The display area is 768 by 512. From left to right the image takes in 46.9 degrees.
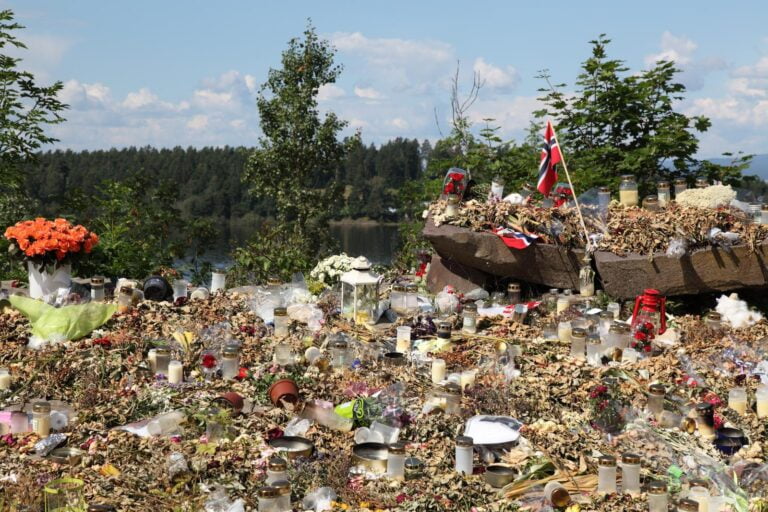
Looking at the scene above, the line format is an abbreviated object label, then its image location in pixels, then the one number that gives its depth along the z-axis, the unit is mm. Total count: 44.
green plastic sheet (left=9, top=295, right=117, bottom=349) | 7926
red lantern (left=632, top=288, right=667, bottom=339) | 8312
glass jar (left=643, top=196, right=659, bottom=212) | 9867
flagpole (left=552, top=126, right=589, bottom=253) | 9370
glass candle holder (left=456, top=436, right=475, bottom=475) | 5281
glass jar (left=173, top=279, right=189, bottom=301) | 9133
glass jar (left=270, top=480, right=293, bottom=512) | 4664
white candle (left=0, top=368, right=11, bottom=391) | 6741
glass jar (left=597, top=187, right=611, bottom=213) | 10109
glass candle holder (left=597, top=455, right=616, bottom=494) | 4980
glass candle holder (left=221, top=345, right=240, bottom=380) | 6879
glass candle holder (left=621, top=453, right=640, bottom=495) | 5000
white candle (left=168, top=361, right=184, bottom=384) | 6734
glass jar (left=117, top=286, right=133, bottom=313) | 8698
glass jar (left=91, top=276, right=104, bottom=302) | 8922
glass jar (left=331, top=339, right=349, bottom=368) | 7152
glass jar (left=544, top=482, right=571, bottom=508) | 4875
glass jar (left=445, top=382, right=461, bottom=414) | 6160
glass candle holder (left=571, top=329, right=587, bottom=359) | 7391
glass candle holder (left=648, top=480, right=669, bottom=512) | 4703
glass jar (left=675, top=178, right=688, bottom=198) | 10273
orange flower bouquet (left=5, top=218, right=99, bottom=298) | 9164
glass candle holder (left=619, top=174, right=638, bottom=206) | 10219
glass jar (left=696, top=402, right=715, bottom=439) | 5902
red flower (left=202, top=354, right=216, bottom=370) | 6941
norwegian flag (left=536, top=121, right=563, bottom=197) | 10047
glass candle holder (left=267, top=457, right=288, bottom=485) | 4867
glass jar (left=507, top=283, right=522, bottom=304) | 9461
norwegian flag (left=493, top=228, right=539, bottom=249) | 9594
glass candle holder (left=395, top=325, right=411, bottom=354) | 7742
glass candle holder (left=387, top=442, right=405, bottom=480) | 5234
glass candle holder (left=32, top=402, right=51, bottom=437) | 5871
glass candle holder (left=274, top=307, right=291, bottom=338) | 7934
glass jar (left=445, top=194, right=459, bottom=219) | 10133
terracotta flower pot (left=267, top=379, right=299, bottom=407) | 6273
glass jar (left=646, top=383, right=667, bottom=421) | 6137
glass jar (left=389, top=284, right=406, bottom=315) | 9133
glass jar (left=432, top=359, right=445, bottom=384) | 6840
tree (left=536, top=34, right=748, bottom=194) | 12875
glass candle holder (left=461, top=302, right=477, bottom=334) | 8352
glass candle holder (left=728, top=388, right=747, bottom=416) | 6418
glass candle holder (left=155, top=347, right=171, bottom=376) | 6902
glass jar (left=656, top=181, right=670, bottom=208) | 10039
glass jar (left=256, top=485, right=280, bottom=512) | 4641
